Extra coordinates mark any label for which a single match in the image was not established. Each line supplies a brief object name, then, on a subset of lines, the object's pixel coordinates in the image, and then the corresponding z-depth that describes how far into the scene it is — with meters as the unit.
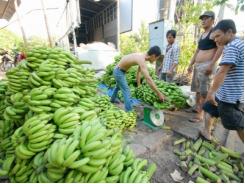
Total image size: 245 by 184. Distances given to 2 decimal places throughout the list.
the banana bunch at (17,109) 2.03
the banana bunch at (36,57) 2.13
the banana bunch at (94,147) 1.47
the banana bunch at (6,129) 2.29
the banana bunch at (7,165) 1.89
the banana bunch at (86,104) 2.02
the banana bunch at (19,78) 2.12
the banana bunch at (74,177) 1.47
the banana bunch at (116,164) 1.65
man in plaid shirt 4.97
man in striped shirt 2.35
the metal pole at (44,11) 9.11
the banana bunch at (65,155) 1.38
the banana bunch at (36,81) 1.94
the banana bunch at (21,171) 1.74
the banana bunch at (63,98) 1.86
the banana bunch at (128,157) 1.84
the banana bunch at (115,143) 1.67
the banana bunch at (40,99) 1.78
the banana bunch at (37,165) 1.60
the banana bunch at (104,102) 3.97
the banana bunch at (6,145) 2.08
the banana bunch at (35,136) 1.59
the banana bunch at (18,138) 1.72
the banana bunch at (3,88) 2.62
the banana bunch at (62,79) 1.95
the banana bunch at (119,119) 3.52
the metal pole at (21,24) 9.75
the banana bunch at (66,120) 1.67
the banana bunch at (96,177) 1.48
